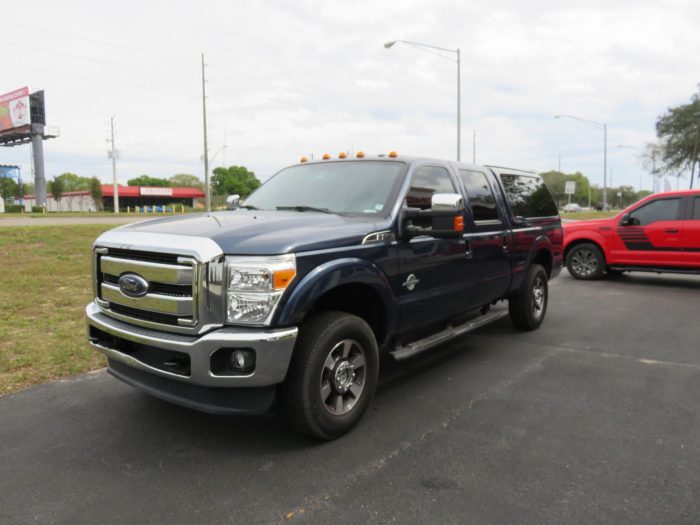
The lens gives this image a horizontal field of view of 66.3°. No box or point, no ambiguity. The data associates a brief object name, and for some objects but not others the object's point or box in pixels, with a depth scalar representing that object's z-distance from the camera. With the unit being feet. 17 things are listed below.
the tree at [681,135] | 147.43
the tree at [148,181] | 409.69
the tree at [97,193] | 236.02
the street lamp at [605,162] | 136.31
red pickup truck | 31.48
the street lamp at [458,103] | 74.41
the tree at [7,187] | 256.44
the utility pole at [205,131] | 111.86
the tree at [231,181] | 383.45
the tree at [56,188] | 257.14
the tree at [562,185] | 380.80
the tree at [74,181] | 419.00
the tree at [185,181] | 413.18
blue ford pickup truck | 9.91
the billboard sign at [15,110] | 208.03
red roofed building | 264.72
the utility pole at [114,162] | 198.18
